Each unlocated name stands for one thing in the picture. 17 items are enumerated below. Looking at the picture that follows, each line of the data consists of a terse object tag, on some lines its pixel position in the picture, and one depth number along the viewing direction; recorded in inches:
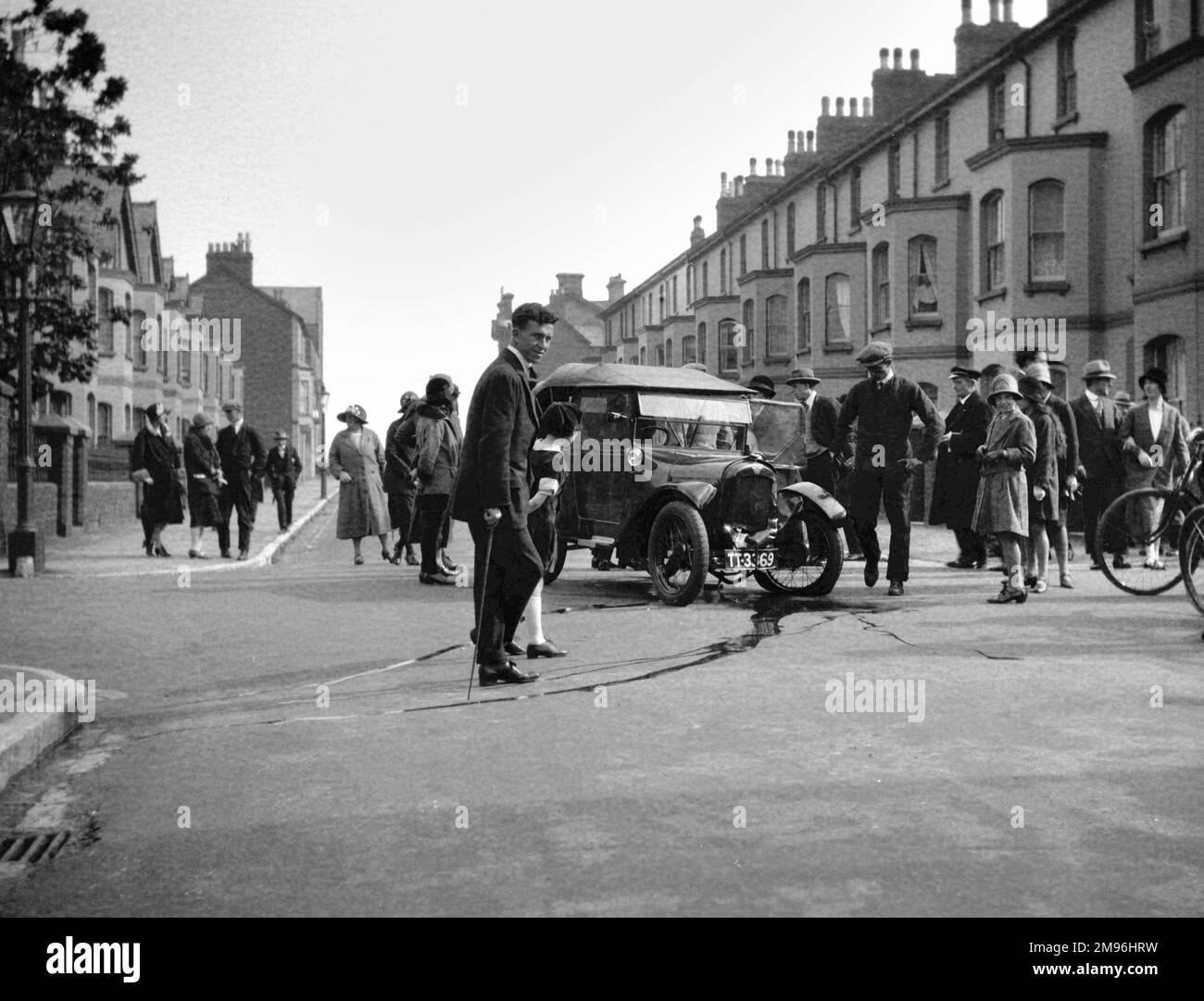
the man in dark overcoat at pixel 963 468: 548.4
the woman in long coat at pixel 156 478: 659.4
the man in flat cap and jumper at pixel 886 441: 458.3
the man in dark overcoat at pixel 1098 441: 571.5
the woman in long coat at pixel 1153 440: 549.3
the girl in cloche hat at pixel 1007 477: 438.3
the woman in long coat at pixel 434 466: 528.1
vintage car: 440.5
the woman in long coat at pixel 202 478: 634.8
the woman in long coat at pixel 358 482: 642.2
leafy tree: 362.9
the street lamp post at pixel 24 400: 543.8
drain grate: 169.3
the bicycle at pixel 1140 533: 440.5
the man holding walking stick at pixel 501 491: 292.2
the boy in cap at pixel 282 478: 907.4
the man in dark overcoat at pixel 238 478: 647.1
